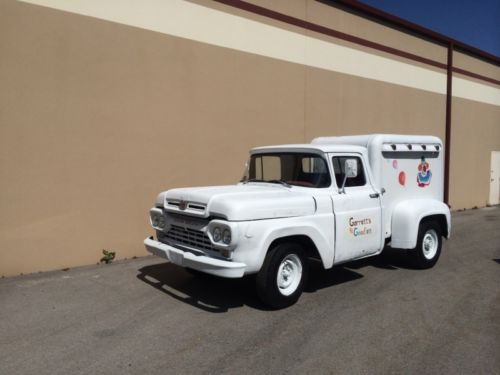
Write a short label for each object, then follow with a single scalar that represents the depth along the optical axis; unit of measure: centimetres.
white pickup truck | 449
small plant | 714
